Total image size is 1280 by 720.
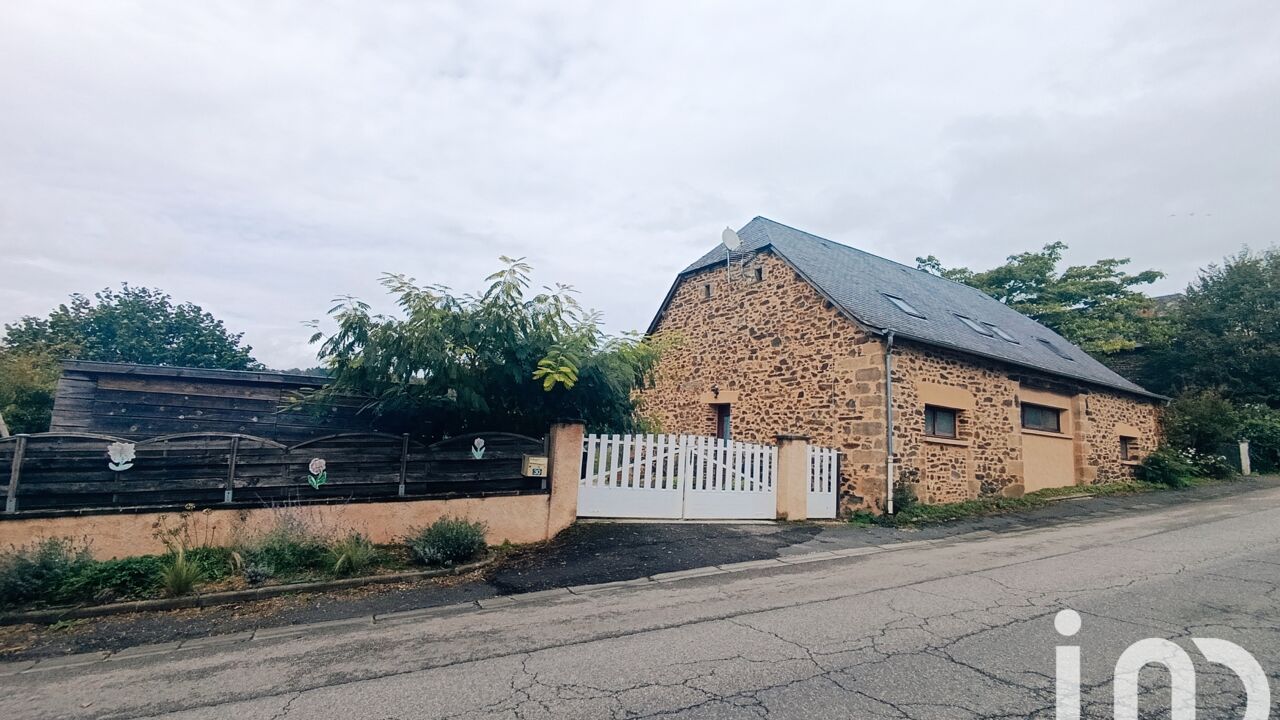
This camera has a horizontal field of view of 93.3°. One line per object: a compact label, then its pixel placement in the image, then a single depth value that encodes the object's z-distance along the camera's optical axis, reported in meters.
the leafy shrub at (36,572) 5.28
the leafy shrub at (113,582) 5.51
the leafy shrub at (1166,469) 17.20
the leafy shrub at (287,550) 6.28
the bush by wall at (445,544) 6.90
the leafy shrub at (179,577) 5.68
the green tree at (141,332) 21.89
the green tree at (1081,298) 26.81
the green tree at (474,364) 7.86
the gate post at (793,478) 10.37
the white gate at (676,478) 9.05
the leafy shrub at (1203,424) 18.94
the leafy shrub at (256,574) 6.04
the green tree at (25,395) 11.52
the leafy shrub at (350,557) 6.47
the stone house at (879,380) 11.79
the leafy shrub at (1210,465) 18.09
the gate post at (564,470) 8.49
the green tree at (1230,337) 23.30
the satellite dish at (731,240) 15.24
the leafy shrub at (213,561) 6.18
